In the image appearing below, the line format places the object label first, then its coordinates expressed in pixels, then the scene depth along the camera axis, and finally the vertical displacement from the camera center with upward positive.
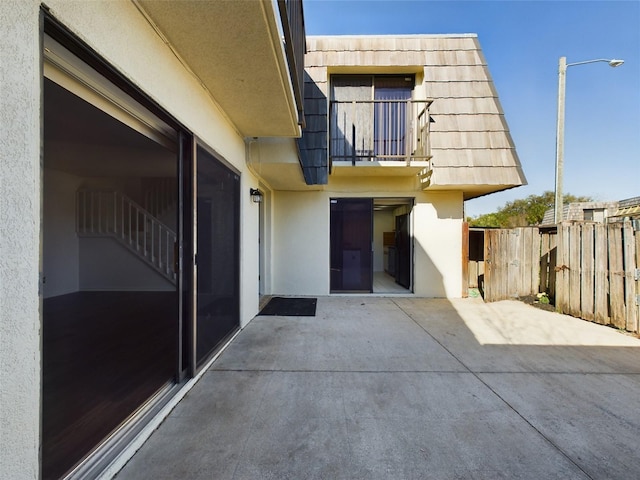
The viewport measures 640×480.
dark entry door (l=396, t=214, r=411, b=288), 6.46 -0.29
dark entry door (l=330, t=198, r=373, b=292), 6.20 -0.11
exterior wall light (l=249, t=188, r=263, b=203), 4.28 +0.71
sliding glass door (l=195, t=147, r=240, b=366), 2.66 -0.16
